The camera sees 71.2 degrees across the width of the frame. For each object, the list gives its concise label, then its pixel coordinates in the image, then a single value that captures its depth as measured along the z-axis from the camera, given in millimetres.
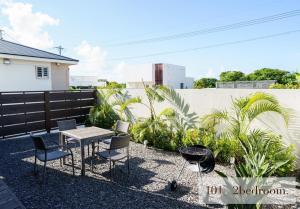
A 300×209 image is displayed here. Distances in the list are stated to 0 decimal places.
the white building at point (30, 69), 9738
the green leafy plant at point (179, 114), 6877
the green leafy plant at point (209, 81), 37500
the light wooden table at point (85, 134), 4555
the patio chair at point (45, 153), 4102
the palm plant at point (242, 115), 5027
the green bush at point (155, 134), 6582
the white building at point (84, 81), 33406
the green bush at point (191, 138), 6009
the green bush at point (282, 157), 4451
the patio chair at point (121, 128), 5699
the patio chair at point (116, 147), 4156
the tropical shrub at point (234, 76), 40762
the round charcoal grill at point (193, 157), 3621
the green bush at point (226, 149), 5301
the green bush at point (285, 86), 5331
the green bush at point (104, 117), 8984
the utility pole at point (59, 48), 34531
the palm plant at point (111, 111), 8859
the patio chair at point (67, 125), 5730
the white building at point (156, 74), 33250
